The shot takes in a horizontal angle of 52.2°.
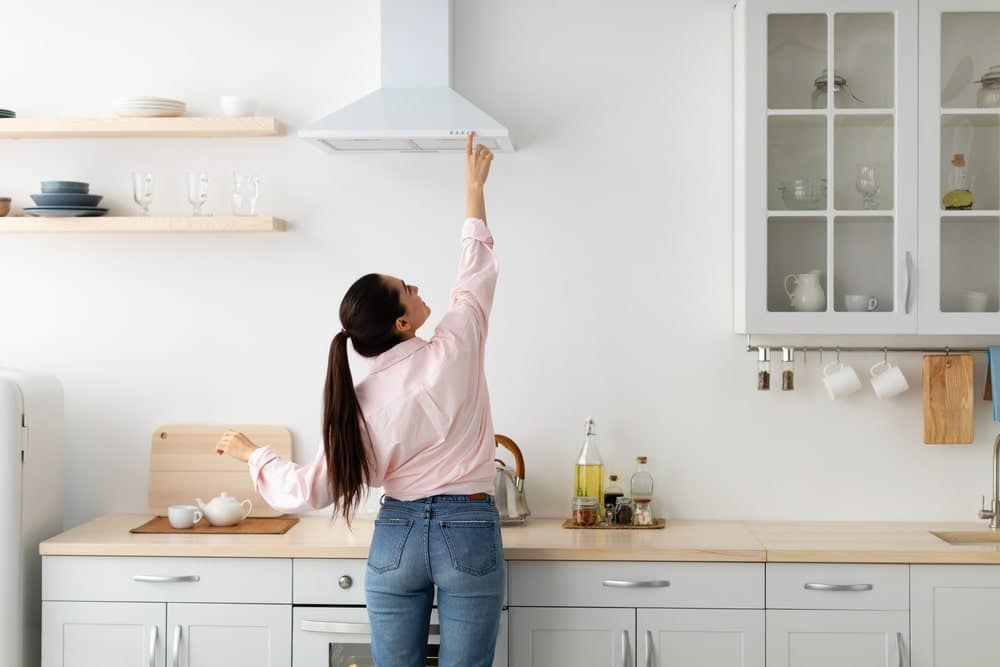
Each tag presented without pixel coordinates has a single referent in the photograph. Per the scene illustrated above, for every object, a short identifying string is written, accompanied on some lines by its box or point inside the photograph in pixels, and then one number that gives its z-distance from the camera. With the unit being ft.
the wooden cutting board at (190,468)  10.53
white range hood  9.23
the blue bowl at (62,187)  9.94
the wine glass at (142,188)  10.23
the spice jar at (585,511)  9.80
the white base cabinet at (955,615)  8.68
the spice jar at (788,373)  10.05
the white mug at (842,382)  9.99
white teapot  9.84
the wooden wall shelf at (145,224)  9.87
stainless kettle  9.80
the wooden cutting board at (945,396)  9.98
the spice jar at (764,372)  10.08
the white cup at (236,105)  10.11
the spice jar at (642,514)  9.82
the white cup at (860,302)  9.45
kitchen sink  9.73
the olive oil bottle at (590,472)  10.07
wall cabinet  9.36
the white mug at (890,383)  9.96
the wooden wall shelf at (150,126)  9.96
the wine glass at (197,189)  10.20
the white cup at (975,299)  9.48
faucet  9.86
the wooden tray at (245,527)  9.62
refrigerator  9.06
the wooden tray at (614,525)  9.76
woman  7.56
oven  8.84
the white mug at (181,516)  9.73
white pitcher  9.47
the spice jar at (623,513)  9.87
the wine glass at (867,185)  9.45
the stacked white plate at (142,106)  10.02
